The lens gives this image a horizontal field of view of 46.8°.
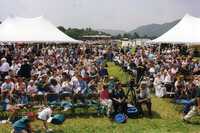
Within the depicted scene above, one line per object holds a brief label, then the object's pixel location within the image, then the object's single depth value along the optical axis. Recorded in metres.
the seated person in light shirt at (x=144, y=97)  8.62
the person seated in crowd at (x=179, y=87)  9.87
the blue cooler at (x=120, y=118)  8.05
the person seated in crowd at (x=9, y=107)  7.65
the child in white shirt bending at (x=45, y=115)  7.11
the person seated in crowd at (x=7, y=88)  8.45
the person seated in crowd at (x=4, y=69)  11.51
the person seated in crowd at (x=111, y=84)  8.86
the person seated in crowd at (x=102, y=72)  12.61
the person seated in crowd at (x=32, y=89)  8.62
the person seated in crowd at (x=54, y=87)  9.16
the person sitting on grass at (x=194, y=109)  8.19
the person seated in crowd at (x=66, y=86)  9.37
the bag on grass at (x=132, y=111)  8.42
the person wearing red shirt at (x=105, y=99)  8.32
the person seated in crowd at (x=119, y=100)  8.30
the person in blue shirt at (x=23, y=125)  6.39
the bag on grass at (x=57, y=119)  7.43
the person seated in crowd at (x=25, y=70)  11.38
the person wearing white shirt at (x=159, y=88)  10.68
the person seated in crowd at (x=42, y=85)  9.05
